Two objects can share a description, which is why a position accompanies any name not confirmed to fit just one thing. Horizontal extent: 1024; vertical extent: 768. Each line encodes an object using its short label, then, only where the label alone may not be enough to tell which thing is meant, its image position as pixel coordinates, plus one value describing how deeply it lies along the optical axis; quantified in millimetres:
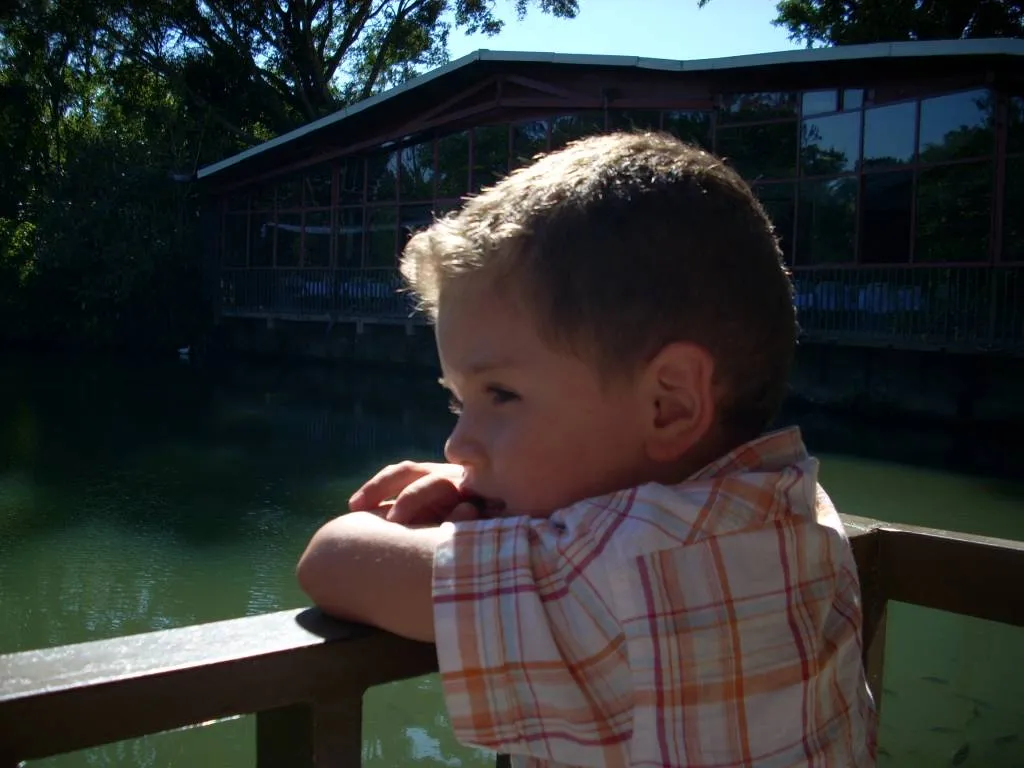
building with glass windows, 11047
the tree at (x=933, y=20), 18109
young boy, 802
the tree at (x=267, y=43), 23375
